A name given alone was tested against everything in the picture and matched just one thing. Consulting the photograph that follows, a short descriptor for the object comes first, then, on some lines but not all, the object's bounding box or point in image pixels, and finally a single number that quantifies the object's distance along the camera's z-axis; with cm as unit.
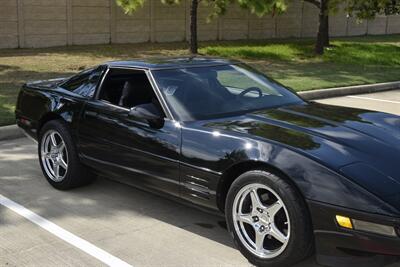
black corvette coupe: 319
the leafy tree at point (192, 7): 1819
